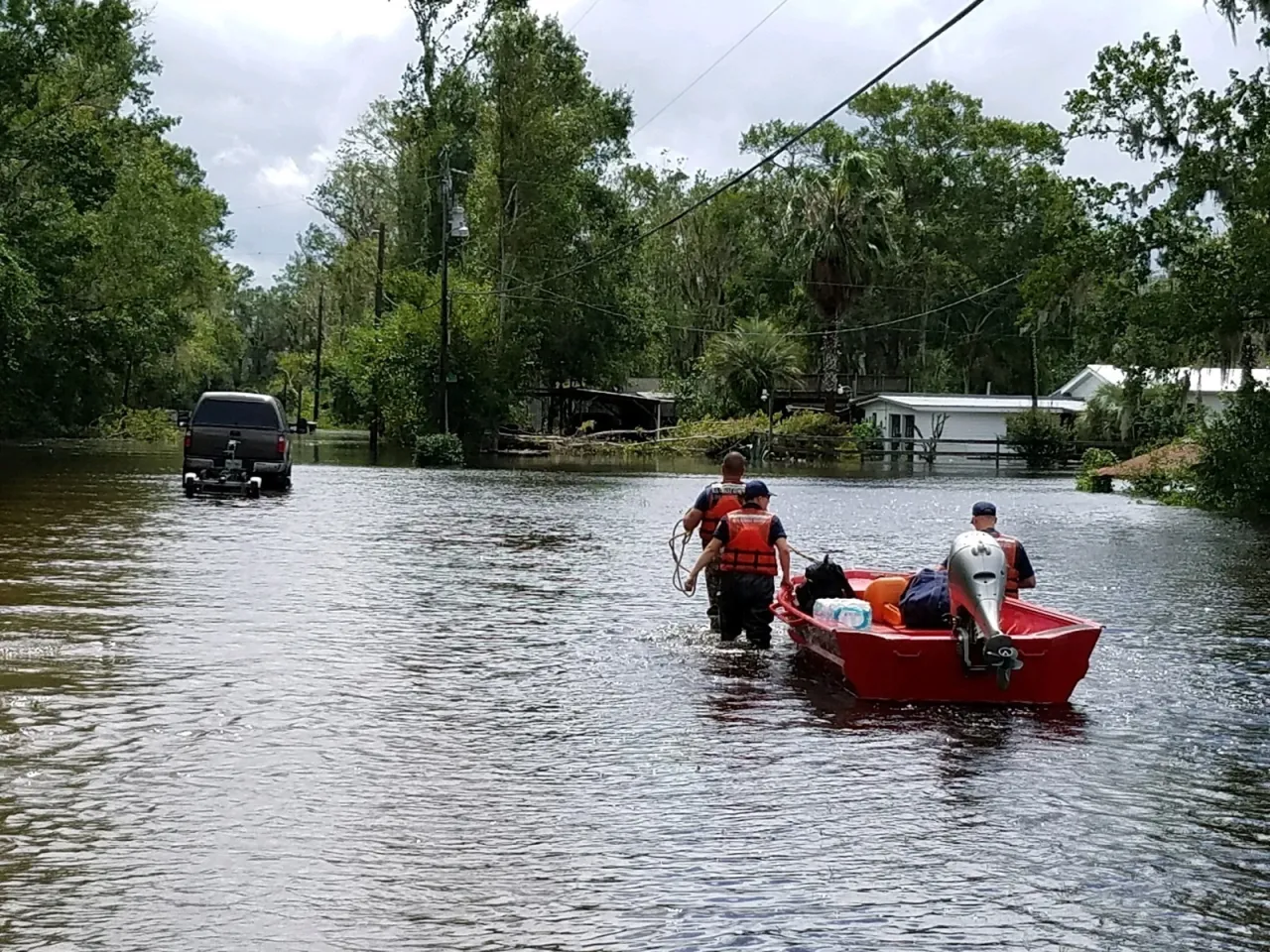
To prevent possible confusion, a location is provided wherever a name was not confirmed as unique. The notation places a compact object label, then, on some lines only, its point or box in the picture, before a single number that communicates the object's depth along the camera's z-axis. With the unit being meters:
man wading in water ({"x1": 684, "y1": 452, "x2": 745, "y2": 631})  15.28
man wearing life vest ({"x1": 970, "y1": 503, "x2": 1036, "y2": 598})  13.16
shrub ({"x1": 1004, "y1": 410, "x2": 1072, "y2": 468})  74.75
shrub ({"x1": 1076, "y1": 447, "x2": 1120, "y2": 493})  49.19
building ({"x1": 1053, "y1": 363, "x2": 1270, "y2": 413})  69.62
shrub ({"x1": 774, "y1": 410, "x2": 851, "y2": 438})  73.38
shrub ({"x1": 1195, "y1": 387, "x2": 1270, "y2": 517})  36.97
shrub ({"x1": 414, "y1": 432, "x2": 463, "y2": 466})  56.22
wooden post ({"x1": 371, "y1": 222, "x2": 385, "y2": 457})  69.88
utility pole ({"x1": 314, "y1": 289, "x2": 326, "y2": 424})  105.25
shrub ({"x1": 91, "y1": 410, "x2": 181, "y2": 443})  71.56
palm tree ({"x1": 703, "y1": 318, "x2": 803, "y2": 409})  77.69
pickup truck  33.03
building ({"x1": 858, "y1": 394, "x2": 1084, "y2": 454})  80.94
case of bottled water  13.02
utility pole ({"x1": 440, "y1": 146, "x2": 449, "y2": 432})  61.84
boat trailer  33.06
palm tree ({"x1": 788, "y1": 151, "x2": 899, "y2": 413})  74.94
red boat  12.14
